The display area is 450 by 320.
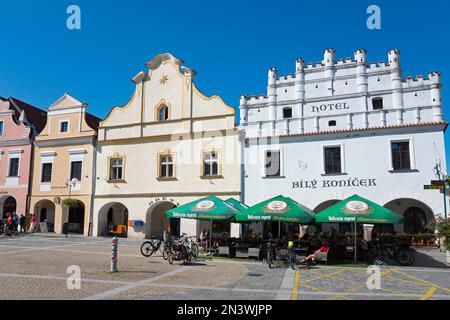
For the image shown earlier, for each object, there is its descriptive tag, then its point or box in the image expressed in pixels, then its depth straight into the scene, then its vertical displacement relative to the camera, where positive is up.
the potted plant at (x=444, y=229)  14.29 -0.79
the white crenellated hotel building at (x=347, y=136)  20.53 +4.45
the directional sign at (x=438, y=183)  19.12 +1.40
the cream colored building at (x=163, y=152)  24.95 +4.13
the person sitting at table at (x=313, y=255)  14.14 -1.83
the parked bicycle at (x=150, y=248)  16.53 -1.81
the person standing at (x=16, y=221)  28.39 -1.01
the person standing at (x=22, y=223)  28.83 -1.18
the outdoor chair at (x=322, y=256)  14.40 -1.89
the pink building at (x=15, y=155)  30.19 +4.59
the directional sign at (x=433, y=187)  19.11 +1.18
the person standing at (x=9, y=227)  25.87 -1.36
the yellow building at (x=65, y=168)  28.44 +3.28
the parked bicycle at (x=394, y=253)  14.59 -1.81
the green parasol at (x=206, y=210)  16.17 -0.06
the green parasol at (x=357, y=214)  14.11 -0.19
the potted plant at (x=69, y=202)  28.06 +0.50
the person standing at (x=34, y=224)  28.72 -1.26
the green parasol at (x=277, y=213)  14.88 -0.17
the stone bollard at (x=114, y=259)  11.95 -1.69
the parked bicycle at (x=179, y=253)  14.45 -1.79
